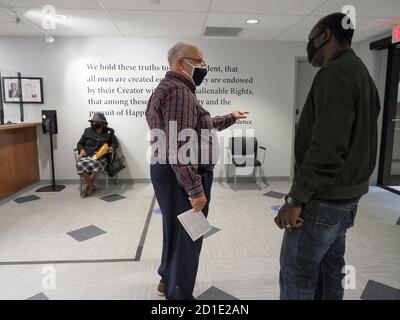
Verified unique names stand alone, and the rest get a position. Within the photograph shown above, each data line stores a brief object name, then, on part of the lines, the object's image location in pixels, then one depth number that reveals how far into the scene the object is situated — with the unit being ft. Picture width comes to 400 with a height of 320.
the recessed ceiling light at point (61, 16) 11.53
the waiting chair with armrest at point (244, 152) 15.28
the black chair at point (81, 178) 14.00
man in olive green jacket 3.21
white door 16.33
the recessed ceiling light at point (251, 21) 12.13
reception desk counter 12.55
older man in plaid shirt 4.67
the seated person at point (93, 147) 13.33
